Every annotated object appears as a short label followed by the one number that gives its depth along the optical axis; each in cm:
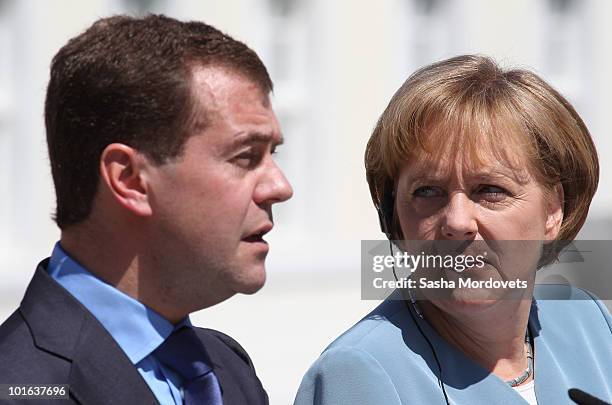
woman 554
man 479
